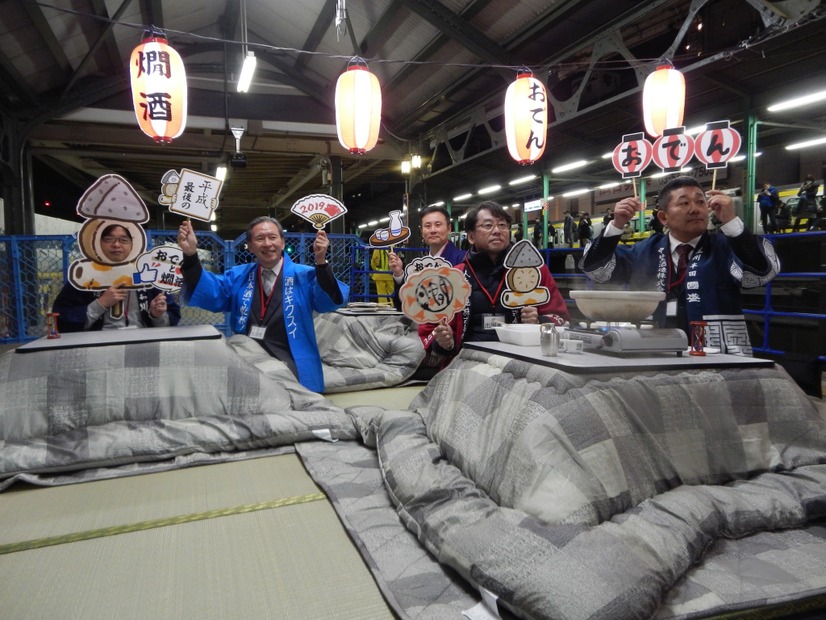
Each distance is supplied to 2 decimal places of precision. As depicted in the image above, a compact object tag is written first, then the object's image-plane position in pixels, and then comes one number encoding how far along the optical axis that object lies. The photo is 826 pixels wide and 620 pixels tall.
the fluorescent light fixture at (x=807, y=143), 8.21
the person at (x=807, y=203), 7.39
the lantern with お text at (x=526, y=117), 6.38
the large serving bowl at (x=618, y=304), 1.71
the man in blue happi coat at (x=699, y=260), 2.19
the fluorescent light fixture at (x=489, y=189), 12.10
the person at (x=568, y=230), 12.53
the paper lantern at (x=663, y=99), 5.43
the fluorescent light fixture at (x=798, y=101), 5.76
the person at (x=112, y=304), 2.69
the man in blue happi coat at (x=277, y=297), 3.15
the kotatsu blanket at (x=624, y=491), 1.12
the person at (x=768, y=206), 7.19
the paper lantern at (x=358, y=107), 6.27
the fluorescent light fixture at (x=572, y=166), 9.14
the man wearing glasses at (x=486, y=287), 2.69
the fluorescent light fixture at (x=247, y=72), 6.64
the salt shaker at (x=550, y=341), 1.76
